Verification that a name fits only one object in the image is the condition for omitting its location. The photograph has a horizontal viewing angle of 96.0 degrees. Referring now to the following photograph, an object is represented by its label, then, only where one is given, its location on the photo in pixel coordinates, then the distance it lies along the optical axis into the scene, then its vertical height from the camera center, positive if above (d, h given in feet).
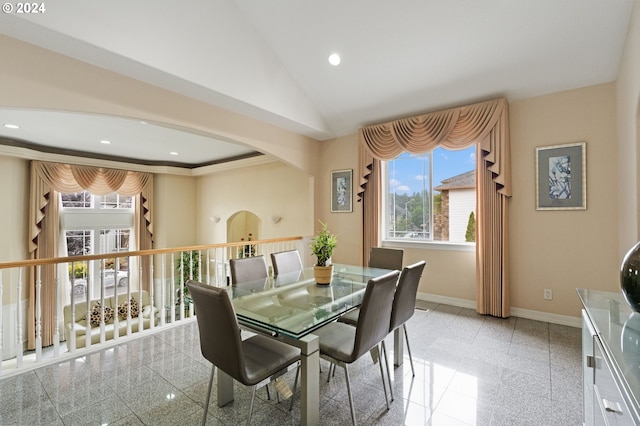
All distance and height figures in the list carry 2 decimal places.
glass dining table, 5.24 -2.02
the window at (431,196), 13.20 +0.83
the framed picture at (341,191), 15.78 +1.30
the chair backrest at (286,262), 9.88 -1.70
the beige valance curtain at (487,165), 11.30 +1.90
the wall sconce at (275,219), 19.92 -0.32
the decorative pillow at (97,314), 19.13 -6.73
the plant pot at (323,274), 8.09 -1.68
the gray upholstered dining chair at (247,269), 8.49 -1.68
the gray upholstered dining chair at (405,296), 6.40 -1.92
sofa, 17.54 -6.96
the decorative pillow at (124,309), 20.24 -6.77
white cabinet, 2.83 -1.65
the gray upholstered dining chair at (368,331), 5.33 -2.31
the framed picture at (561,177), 10.16 +1.29
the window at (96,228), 20.63 -0.95
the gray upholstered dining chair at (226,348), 4.67 -2.30
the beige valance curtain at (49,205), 18.08 +0.72
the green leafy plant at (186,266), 23.21 -4.14
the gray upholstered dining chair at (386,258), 10.36 -1.64
